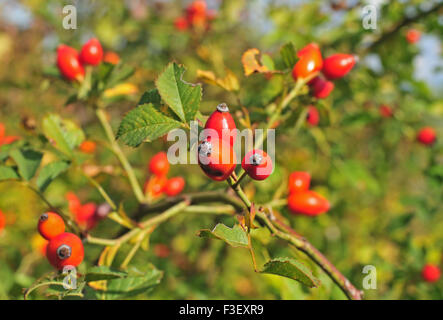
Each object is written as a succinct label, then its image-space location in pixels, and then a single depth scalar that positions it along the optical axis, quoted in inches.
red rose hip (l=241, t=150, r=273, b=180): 12.5
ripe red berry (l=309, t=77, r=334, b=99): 15.0
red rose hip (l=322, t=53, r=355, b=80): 14.8
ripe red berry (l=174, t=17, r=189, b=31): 29.8
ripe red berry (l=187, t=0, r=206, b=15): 29.2
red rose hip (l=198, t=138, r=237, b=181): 12.2
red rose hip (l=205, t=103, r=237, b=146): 12.7
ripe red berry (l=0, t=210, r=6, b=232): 17.9
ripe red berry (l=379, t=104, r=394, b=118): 25.0
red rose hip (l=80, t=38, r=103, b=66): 15.8
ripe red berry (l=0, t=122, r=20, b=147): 16.6
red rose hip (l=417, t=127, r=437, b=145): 23.7
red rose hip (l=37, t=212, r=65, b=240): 13.3
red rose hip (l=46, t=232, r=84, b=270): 13.1
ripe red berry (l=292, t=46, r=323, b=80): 14.5
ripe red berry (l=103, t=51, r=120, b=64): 23.9
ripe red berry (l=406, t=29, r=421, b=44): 26.9
